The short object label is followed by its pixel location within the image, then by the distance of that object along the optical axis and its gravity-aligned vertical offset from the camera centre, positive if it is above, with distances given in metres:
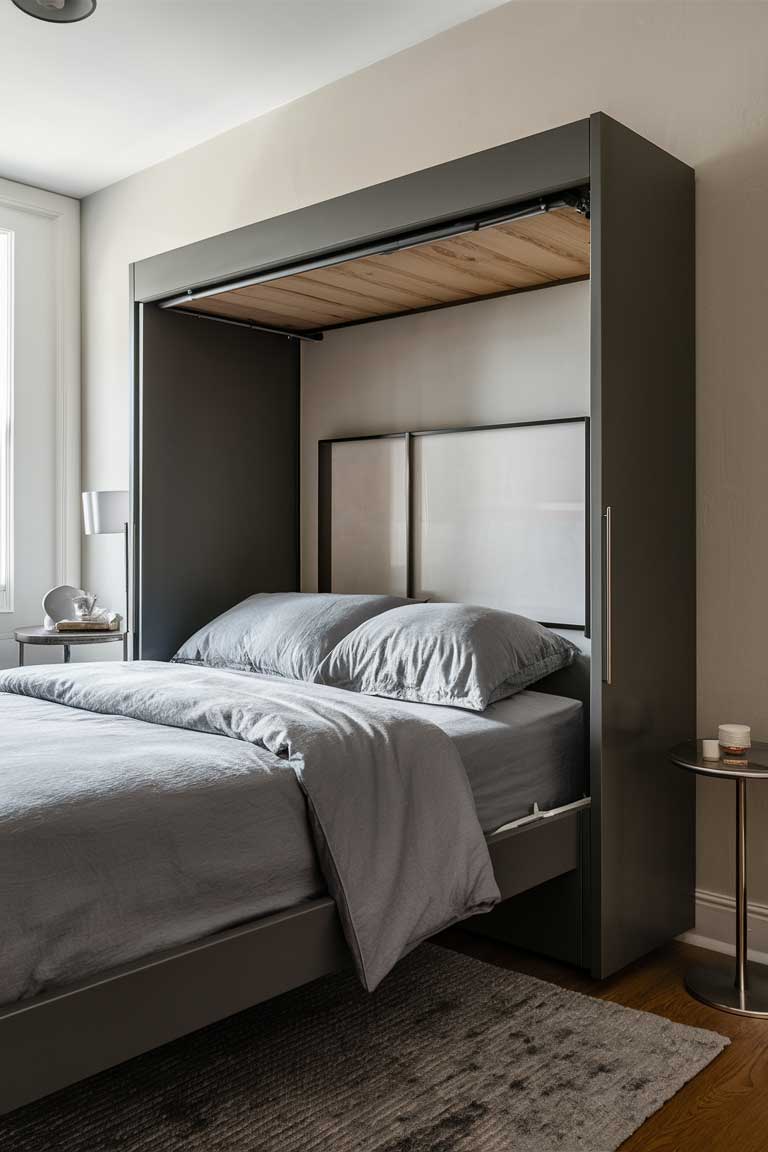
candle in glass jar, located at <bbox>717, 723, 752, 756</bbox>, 2.34 -0.45
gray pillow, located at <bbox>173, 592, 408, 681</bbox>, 3.11 -0.28
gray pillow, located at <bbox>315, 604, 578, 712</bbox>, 2.61 -0.30
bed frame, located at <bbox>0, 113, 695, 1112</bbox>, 2.34 +0.07
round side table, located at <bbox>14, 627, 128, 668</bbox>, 3.85 -0.35
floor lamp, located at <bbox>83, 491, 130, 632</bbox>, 4.04 +0.16
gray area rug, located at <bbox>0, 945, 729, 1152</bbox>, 1.79 -1.08
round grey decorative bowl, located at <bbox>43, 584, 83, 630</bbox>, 4.17 -0.23
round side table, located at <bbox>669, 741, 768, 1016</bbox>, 2.27 -0.92
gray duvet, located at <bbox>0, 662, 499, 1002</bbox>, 1.56 -0.51
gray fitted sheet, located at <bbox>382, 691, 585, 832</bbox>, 2.33 -0.51
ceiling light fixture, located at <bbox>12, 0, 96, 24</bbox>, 2.61 +1.46
